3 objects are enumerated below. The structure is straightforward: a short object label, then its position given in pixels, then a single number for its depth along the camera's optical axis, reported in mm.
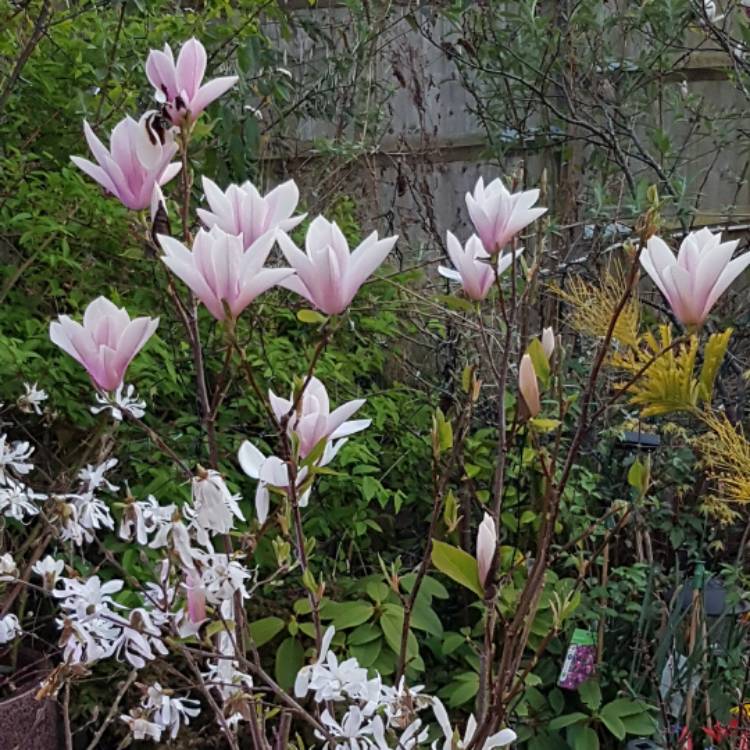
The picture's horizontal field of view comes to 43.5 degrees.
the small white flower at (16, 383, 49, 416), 1246
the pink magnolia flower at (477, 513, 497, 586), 673
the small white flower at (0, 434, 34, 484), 881
